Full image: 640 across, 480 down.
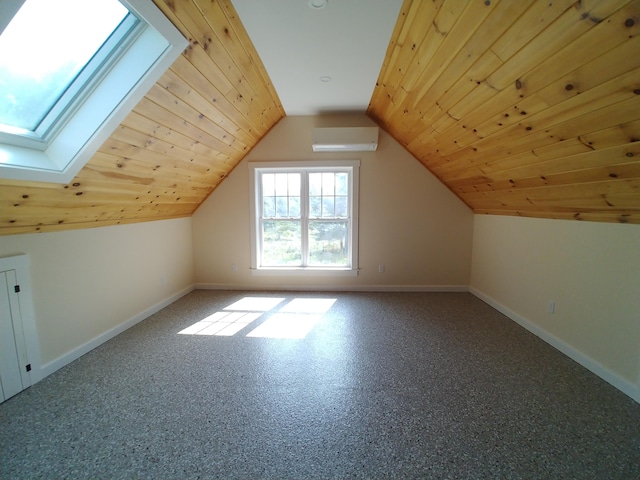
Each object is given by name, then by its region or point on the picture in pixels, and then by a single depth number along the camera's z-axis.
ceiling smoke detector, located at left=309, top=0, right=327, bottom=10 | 1.53
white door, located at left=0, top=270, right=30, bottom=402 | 1.73
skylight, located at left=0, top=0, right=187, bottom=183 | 1.29
